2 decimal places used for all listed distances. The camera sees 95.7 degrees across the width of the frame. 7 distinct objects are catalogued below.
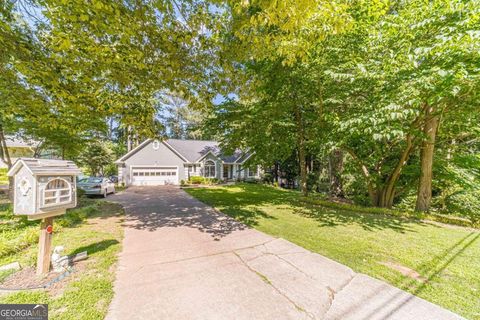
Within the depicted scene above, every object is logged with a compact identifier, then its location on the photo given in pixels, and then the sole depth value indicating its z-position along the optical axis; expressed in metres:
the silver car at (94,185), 13.05
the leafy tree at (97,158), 23.83
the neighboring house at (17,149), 26.90
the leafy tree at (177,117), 35.91
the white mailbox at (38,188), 3.22
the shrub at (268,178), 25.22
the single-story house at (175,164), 21.62
